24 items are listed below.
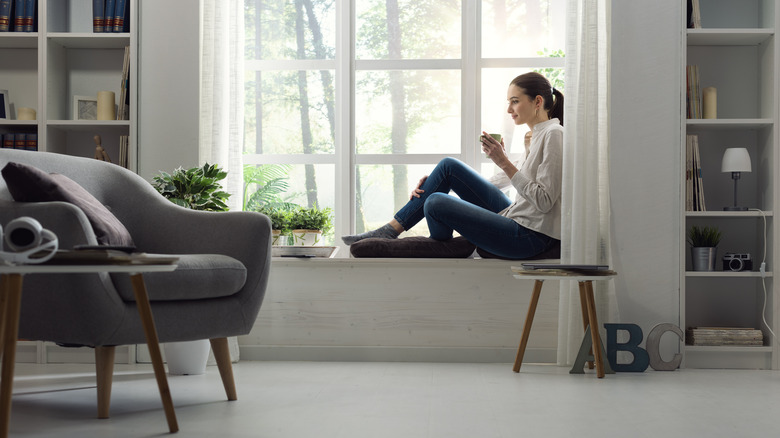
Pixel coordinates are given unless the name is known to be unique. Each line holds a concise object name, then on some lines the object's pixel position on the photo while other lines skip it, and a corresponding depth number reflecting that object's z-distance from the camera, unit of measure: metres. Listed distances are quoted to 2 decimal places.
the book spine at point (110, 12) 3.79
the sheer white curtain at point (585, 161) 3.48
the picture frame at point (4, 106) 3.97
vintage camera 3.58
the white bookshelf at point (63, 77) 3.75
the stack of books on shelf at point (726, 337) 3.52
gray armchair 2.20
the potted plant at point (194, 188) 3.29
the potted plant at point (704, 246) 3.60
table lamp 3.57
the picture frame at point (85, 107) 3.89
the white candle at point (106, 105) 3.85
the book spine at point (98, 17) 3.81
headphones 1.81
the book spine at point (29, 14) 3.81
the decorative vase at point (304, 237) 3.89
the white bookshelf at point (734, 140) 3.71
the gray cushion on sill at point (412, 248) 3.65
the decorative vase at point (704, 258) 3.60
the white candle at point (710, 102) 3.67
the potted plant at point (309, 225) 3.89
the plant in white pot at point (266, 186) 4.22
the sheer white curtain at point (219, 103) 3.75
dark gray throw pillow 2.37
